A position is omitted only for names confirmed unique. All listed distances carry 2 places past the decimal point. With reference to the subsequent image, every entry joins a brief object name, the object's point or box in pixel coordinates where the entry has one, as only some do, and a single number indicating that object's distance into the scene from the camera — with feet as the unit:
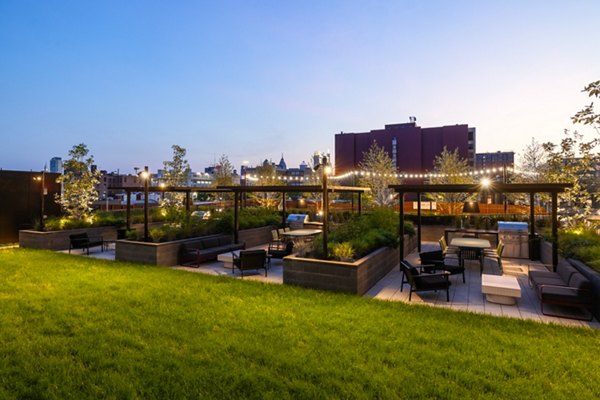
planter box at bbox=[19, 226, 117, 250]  39.70
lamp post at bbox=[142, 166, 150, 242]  33.94
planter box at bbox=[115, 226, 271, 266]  30.91
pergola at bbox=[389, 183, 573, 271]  27.14
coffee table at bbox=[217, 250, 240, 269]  29.91
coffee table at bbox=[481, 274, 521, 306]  19.85
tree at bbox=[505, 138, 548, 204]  83.70
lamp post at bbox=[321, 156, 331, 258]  24.18
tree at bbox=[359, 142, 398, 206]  91.30
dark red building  174.26
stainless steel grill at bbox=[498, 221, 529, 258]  35.68
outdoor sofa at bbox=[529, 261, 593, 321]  17.78
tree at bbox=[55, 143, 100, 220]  49.83
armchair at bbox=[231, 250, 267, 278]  27.30
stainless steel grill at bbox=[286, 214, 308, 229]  53.33
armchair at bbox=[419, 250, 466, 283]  26.90
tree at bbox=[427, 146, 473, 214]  82.69
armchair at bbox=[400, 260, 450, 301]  21.30
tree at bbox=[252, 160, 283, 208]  92.38
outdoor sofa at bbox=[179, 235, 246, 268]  32.09
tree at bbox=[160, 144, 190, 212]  76.69
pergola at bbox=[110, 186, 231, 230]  43.19
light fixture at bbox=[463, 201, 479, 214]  47.75
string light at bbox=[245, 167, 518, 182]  87.95
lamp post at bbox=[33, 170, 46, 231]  43.20
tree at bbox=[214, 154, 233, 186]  110.22
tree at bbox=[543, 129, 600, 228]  33.92
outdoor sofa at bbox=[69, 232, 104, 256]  37.52
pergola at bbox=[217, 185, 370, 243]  38.42
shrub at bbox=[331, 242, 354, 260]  24.88
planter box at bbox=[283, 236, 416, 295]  22.00
